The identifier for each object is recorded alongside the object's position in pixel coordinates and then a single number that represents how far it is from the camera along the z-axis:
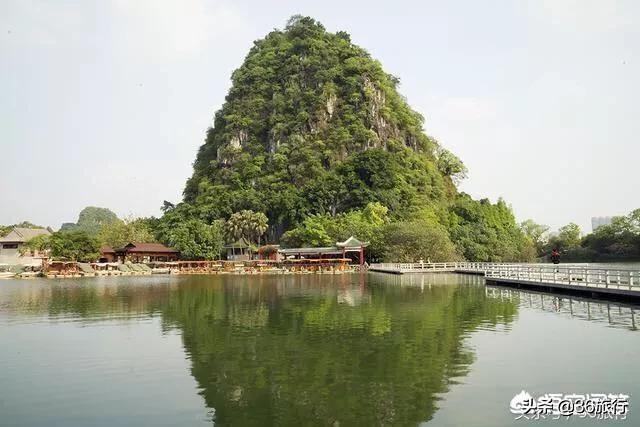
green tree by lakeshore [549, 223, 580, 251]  116.62
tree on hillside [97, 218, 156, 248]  99.82
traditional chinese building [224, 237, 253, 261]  92.69
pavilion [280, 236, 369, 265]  79.56
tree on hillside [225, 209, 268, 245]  93.81
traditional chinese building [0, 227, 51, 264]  95.75
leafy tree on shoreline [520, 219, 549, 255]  134.60
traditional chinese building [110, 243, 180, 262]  87.50
